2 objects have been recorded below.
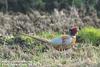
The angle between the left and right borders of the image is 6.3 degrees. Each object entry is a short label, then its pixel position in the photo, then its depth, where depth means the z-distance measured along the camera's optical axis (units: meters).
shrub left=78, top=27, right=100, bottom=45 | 18.60
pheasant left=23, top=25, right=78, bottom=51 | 16.43
